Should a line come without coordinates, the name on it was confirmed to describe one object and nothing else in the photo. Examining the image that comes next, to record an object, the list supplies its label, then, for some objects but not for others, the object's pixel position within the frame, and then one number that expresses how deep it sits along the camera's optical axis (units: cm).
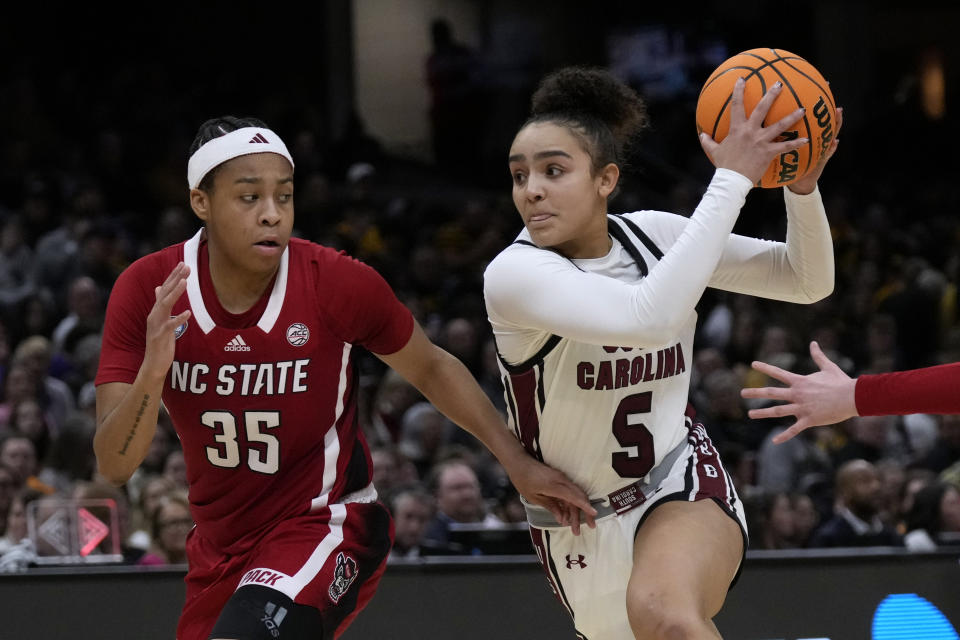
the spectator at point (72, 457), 1611
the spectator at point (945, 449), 1750
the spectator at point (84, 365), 1883
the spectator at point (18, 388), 1798
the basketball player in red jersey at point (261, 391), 786
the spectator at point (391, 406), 1856
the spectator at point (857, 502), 1498
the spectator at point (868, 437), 1817
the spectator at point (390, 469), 1576
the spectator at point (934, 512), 1450
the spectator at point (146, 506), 1395
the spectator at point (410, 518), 1411
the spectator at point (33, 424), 1722
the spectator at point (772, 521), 1460
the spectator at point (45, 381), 1837
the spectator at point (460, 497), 1462
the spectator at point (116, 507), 1273
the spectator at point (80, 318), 2027
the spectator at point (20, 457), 1560
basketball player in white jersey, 735
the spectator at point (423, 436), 1770
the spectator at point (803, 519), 1505
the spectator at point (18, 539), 1145
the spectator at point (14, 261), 2172
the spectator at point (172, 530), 1309
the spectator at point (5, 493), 1489
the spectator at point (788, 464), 1747
